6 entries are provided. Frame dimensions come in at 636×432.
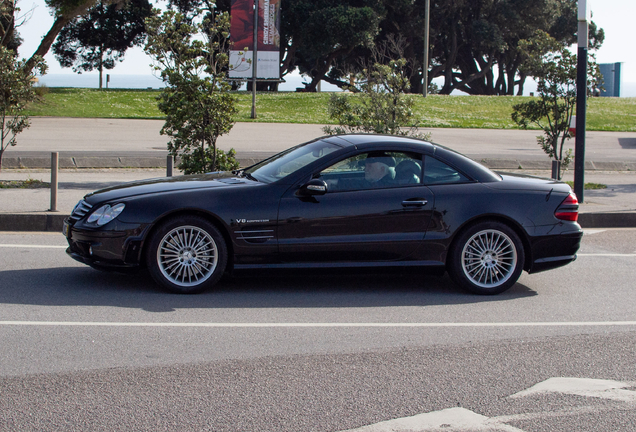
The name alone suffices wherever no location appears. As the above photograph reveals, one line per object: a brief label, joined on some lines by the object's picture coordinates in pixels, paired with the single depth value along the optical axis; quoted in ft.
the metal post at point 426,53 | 132.36
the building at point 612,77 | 210.40
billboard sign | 129.90
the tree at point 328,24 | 151.23
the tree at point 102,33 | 158.81
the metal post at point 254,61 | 95.77
